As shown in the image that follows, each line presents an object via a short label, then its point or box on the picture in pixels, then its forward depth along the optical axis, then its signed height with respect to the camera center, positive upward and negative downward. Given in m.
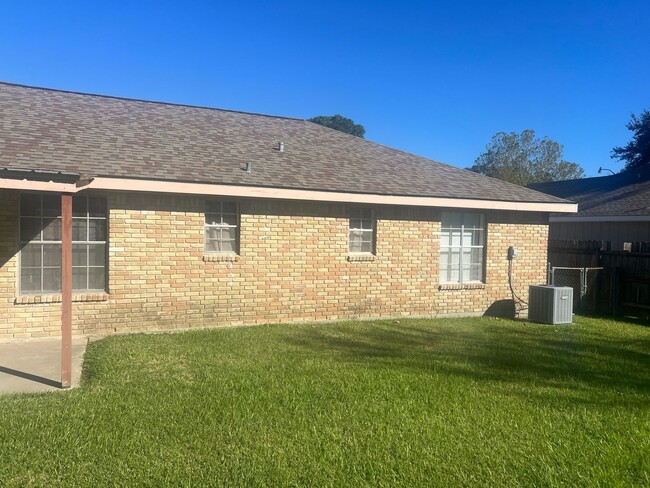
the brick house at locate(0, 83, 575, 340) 9.18 +0.10
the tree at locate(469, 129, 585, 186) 50.34 +6.70
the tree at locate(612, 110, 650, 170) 34.53 +5.86
